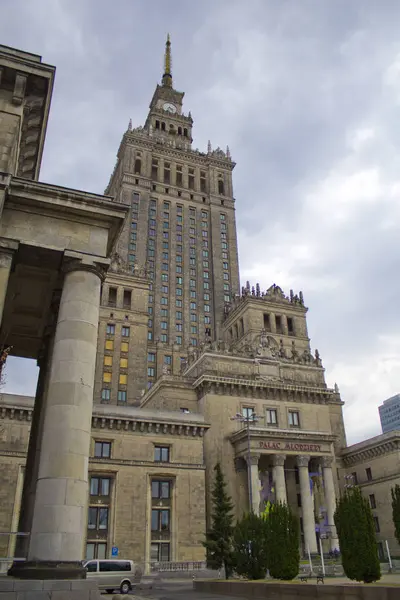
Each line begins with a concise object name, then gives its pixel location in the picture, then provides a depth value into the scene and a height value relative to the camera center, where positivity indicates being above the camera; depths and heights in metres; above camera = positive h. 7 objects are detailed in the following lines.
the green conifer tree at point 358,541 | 21.16 +0.30
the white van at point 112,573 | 34.16 -1.21
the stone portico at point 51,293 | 16.53 +10.30
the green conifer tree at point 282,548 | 26.36 +0.10
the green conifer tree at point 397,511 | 22.00 +1.47
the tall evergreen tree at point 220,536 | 36.91 +1.05
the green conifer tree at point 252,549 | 28.75 +0.11
